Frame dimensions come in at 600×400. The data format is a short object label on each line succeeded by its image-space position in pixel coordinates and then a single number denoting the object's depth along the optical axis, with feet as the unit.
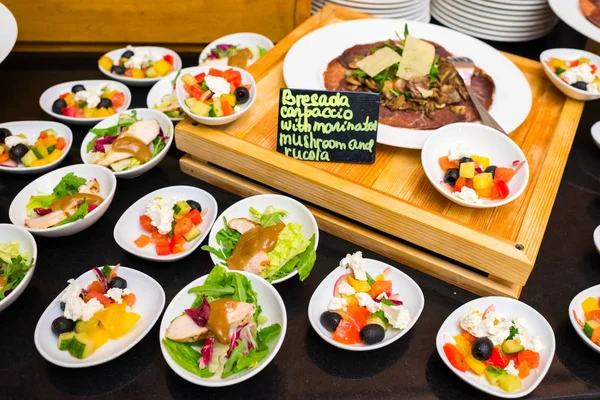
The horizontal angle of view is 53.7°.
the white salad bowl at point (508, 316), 1.87
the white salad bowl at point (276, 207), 2.28
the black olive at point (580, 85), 2.85
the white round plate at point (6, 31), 2.53
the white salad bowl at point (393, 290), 1.96
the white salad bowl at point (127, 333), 1.89
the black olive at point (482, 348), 1.93
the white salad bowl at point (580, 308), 2.06
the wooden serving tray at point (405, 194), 2.17
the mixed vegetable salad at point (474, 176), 2.31
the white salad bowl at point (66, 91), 2.82
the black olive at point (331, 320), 1.99
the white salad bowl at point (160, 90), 2.99
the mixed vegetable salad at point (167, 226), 2.27
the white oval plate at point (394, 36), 2.63
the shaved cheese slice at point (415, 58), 2.80
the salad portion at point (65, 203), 2.29
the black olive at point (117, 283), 2.09
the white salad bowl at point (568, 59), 2.84
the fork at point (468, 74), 2.65
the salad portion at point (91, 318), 1.93
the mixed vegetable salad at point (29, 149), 2.59
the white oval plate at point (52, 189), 2.26
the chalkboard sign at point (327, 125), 2.38
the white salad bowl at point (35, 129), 2.74
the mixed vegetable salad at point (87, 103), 2.88
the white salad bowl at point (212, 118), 2.52
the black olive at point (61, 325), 1.95
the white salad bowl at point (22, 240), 2.08
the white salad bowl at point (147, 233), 2.22
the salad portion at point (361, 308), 1.98
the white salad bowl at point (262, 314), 1.80
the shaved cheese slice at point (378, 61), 2.82
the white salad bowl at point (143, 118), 2.56
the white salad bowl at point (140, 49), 3.09
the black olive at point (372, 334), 1.94
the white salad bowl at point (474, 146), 2.40
